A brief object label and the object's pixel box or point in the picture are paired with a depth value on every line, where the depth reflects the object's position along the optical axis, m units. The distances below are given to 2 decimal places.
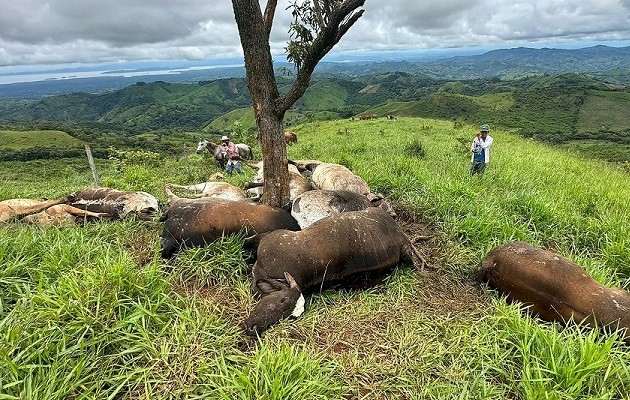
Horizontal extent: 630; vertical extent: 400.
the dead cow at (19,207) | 5.24
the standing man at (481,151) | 8.66
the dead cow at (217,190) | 6.12
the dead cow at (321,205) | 4.88
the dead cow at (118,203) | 5.51
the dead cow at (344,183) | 5.59
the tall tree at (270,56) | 4.16
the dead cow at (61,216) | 5.11
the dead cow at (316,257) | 3.34
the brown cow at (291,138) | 17.39
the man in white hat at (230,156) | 10.66
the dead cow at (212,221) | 4.27
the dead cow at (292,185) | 5.75
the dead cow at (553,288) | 3.30
